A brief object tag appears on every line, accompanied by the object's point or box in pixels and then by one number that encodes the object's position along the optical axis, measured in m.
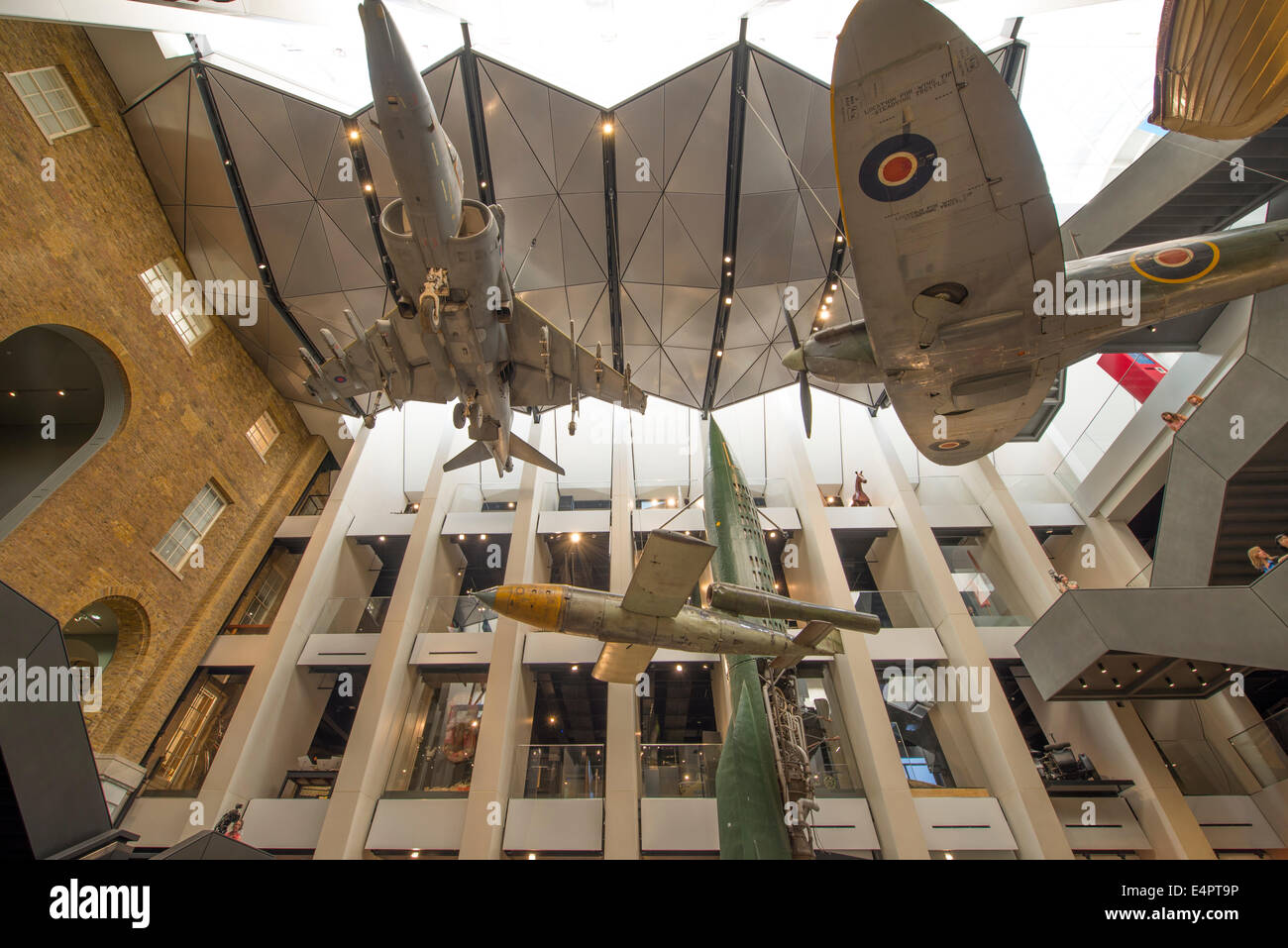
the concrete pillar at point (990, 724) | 11.29
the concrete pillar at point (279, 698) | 11.91
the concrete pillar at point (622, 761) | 11.36
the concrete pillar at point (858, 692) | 11.31
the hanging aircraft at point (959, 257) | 5.27
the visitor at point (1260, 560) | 9.27
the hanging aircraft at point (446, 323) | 8.80
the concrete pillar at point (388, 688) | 11.34
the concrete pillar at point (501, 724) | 11.29
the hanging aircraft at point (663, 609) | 7.63
